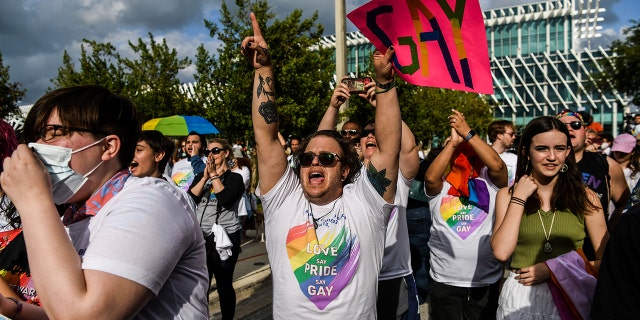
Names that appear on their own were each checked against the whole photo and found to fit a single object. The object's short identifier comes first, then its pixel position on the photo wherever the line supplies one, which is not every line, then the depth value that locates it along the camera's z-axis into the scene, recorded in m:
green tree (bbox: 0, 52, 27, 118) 16.89
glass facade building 74.94
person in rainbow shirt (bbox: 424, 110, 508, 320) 4.06
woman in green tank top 2.91
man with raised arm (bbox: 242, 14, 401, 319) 2.53
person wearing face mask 1.32
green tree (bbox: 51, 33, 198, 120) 19.61
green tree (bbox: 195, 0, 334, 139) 13.10
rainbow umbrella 7.46
